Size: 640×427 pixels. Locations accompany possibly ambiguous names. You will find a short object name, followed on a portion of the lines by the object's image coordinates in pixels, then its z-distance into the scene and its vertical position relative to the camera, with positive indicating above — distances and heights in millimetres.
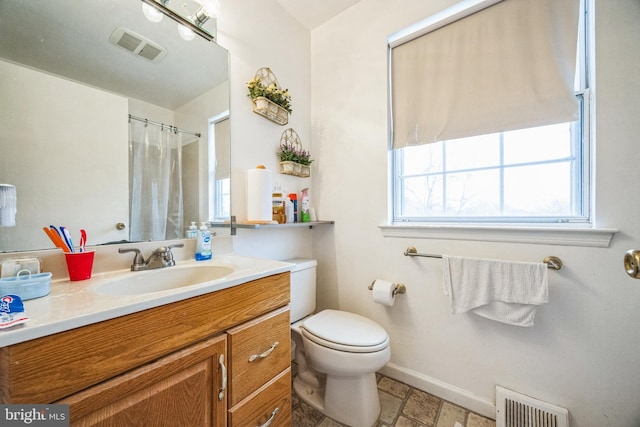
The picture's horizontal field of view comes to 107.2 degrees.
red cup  765 -169
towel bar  1032 -233
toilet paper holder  1405 -469
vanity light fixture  1078 +918
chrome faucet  931 -192
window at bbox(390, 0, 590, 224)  1067 +218
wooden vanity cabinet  450 -357
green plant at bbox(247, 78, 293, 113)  1353 +706
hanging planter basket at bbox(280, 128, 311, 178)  1545 +321
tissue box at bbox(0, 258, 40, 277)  674 -155
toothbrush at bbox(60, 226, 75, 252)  761 -78
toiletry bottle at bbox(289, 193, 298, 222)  1585 +56
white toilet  1077 -711
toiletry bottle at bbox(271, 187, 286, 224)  1435 +21
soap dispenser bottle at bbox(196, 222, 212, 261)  1106 -160
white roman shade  1063 +709
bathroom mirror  752 +418
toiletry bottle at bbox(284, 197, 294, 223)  1557 +15
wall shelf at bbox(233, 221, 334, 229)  1225 -76
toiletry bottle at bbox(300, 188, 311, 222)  1646 +36
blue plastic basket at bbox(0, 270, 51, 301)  572 -182
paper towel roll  1289 +85
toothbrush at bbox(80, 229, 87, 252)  819 -91
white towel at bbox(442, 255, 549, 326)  1037 -365
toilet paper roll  1368 -480
